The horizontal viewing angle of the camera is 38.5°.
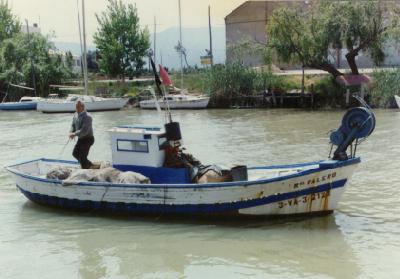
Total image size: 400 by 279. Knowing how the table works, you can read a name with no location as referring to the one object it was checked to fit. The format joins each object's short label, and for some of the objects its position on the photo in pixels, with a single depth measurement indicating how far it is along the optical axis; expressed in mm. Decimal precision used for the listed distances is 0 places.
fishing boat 11750
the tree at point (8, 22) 74062
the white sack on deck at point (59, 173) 13586
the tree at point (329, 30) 38812
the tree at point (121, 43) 61688
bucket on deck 12367
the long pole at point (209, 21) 59641
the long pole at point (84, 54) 46406
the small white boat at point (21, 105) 52556
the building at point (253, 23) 52500
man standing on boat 13742
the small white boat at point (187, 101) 45812
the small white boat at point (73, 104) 47094
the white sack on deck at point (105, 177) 12586
